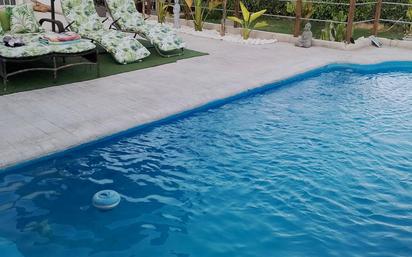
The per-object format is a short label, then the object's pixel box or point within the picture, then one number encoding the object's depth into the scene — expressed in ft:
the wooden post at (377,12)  41.07
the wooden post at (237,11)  43.89
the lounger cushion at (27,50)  22.99
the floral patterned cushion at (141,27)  32.71
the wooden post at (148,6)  52.15
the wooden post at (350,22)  36.78
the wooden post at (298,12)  39.86
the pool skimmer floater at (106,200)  14.53
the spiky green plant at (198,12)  44.27
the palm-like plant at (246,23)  40.27
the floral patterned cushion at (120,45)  29.81
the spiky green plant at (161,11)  48.01
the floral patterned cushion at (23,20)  27.73
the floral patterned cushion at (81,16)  30.95
